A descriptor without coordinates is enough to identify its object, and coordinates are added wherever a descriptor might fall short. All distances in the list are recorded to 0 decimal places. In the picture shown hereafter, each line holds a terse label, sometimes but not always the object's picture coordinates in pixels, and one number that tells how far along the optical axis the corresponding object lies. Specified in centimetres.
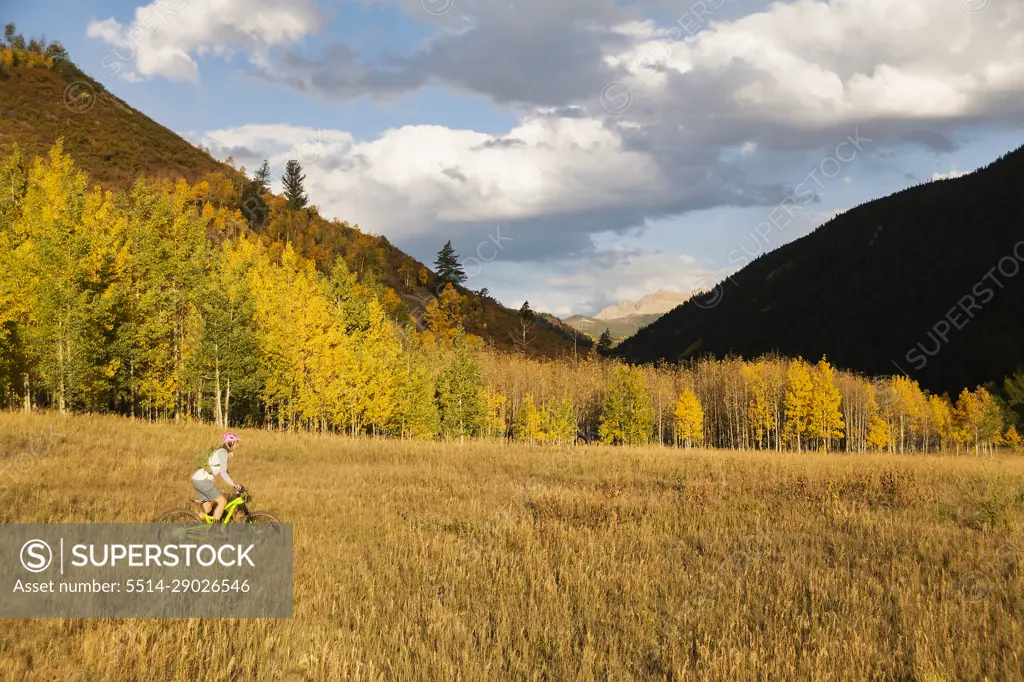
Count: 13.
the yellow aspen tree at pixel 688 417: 7906
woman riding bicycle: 999
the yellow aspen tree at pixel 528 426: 7088
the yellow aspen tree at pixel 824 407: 7738
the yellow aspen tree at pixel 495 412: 6544
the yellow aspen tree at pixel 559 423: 6869
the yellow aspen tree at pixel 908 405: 9412
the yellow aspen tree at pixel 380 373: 4819
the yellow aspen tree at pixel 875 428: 8644
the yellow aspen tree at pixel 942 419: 9650
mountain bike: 1023
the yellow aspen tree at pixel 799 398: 7806
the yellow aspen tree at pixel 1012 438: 9022
